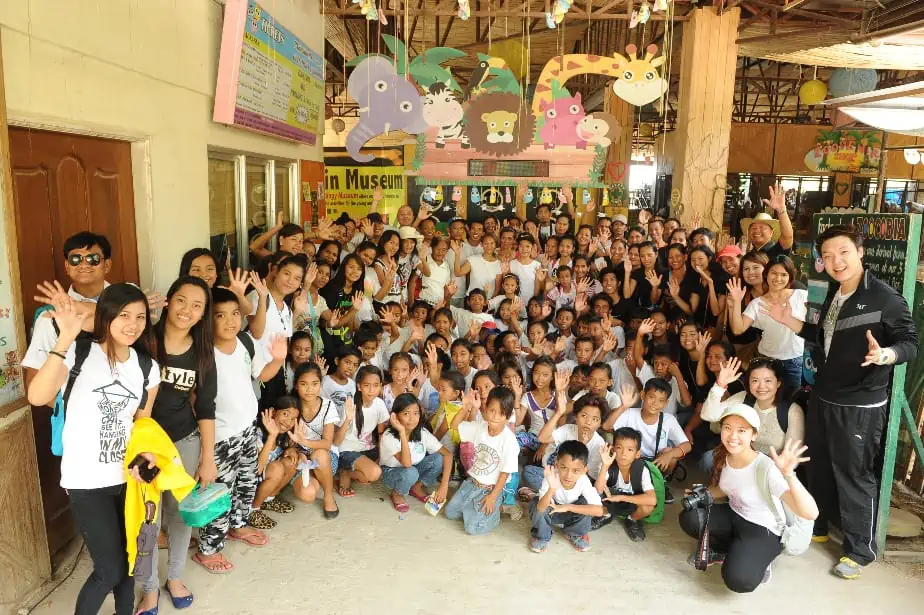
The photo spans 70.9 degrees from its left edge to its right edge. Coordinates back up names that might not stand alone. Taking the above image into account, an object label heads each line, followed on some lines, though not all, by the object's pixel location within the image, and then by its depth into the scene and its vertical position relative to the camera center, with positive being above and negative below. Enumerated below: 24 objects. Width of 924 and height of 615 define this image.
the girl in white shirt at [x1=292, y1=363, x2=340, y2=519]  3.84 -1.37
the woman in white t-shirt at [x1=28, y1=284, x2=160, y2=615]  2.45 -0.85
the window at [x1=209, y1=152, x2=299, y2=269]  5.20 +0.04
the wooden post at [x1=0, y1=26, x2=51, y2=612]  2.75 -1.23
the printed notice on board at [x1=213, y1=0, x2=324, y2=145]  4.71 +1.06
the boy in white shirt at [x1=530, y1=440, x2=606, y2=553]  3.55 -1.61
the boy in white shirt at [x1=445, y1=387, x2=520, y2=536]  3.78 -1.54
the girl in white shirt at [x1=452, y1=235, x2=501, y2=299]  5.86 -0.54
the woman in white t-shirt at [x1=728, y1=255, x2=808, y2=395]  4.12 -0.67
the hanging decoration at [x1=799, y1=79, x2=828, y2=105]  9.01 +1.71
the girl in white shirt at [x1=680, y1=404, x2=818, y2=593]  3.14 -1.49
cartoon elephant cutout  5.36 +0.87
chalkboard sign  3.37 -0.20
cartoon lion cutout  6.32 +0.82
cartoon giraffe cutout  5.62 +1.18
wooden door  3.08 -0.03
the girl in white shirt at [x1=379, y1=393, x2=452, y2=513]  3.99 -1.57
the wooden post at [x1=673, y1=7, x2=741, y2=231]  7.06 +1.11
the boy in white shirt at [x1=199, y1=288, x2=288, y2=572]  3.14 -1.07
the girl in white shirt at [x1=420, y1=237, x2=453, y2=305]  5.72 -0.57
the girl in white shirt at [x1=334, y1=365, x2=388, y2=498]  4.08 -1.43
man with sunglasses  2.95 -0.30
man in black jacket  3.25 -0.86
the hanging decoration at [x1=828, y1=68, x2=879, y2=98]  8.25 +1.69
